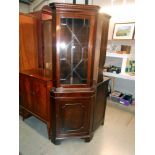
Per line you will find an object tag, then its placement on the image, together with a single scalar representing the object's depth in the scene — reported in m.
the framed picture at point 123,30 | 3.23
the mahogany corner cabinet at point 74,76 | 1.93
